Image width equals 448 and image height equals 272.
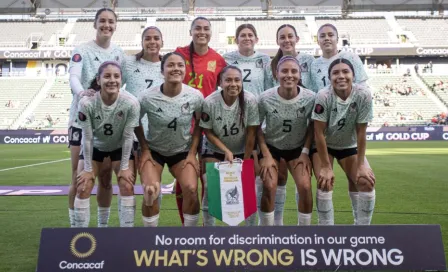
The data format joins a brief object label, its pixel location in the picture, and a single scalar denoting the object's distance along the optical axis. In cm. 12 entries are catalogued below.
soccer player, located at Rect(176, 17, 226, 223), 469
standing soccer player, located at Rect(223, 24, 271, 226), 481
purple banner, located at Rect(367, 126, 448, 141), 2472
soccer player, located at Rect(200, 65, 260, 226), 423
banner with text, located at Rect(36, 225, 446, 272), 335
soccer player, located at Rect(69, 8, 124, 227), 448
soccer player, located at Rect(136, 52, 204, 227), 404
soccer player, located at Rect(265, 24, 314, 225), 468
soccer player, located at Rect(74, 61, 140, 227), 400
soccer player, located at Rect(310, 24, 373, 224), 468
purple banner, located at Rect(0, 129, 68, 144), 2470
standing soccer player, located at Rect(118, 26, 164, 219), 451
